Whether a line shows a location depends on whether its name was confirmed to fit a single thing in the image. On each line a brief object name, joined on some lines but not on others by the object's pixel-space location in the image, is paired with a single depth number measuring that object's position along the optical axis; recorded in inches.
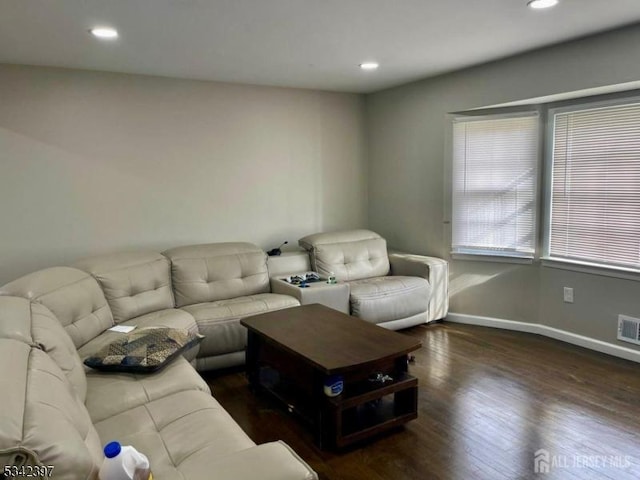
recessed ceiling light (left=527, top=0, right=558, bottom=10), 100.4
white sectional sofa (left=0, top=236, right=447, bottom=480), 49.6
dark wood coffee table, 92.4
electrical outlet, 151.4
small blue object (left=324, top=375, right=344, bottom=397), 91.8
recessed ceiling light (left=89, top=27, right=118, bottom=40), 110.6
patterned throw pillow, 88.5
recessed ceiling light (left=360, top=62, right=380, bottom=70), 150.7
